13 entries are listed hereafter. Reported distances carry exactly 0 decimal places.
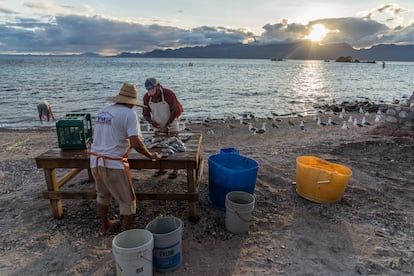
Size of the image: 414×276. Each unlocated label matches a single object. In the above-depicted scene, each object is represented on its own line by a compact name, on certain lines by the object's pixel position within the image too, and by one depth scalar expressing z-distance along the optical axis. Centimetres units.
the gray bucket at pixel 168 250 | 343
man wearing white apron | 587
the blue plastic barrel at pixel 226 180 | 468
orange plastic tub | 495
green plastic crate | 451
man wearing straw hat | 358
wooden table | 425
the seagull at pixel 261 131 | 1366
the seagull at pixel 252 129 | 1388
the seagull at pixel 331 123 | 1528
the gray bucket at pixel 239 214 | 419
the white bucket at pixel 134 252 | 304
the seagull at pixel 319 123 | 1526
